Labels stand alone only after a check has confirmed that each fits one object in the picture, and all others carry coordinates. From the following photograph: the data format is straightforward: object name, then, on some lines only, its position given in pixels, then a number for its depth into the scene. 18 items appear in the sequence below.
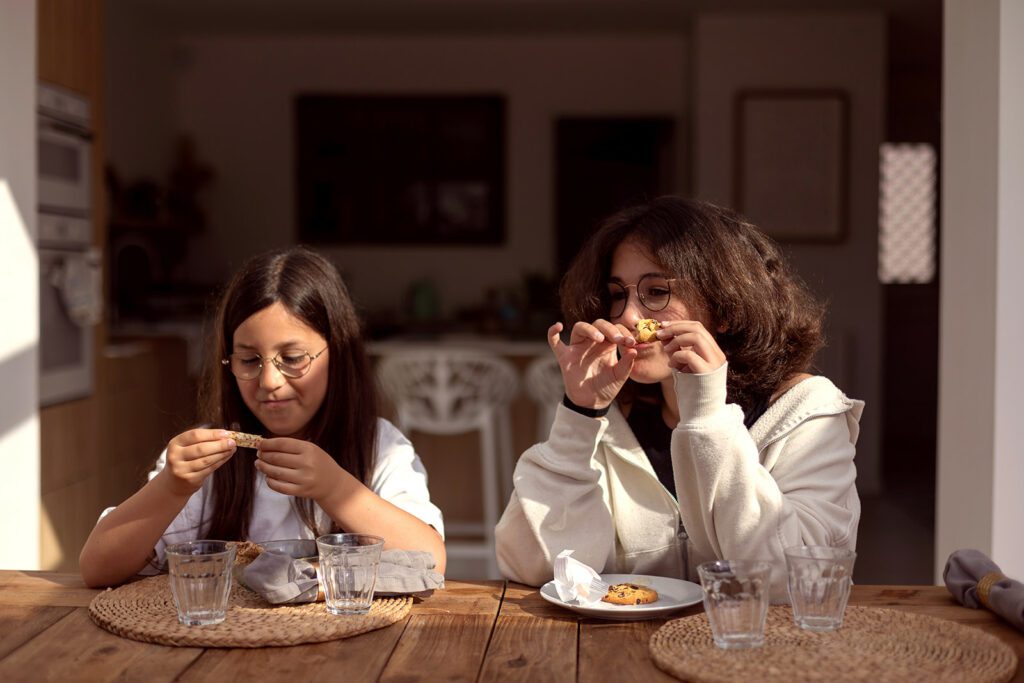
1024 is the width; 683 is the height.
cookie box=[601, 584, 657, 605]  1.43
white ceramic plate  1.38
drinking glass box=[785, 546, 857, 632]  1.27
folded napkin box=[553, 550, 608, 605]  1.44
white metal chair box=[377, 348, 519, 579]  4.48
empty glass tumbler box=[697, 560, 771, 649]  1.21
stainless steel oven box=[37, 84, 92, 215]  3.70
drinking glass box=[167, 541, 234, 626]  1.31
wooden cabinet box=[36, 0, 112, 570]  3.73
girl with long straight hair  1.75
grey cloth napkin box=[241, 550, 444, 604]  1.41
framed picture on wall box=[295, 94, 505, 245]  7.04
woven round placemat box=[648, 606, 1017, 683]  1.16
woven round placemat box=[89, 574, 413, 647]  1.29
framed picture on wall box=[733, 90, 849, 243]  6.29
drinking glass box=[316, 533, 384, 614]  1.34
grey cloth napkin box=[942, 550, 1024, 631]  1.36
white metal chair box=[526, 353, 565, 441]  4.45
